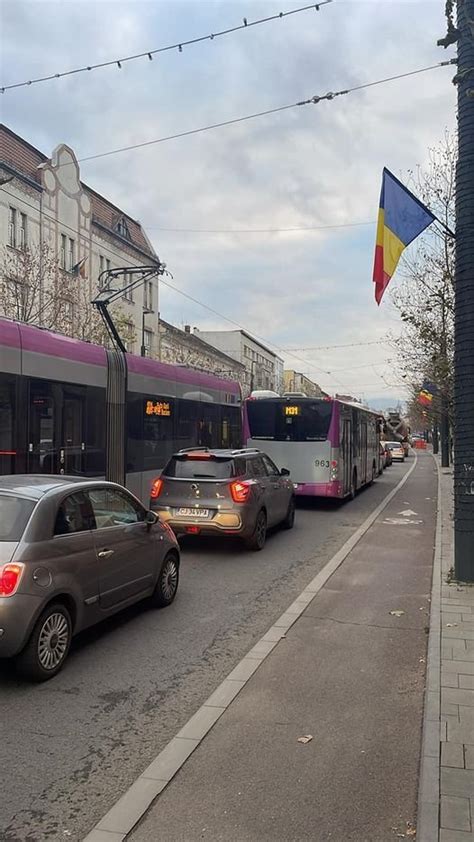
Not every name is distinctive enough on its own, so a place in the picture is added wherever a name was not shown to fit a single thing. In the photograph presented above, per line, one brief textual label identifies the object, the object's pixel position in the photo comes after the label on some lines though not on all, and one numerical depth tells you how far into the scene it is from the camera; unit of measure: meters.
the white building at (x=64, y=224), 28.00
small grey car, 4.89
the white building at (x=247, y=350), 86.19
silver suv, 10.21
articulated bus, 16.36
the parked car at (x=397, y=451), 51.31
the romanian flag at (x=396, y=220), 8.61
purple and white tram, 9.59
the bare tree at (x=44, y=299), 21.67
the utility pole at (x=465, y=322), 7.88
